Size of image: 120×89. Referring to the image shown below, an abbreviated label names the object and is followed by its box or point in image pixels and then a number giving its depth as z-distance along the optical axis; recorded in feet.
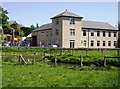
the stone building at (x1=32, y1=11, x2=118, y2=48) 198.70
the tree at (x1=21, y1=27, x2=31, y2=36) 343.18
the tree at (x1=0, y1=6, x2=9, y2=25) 253.61
